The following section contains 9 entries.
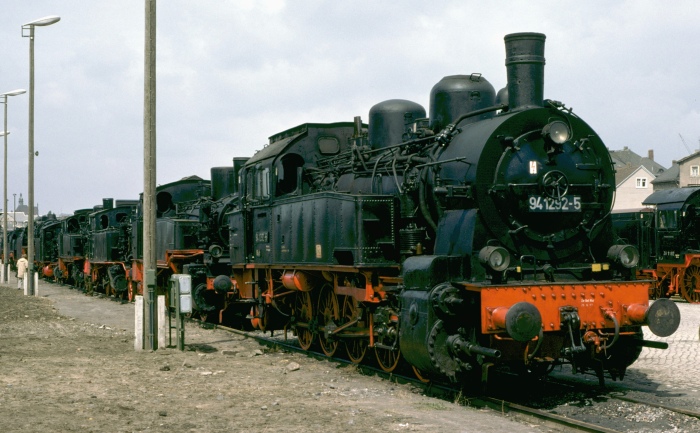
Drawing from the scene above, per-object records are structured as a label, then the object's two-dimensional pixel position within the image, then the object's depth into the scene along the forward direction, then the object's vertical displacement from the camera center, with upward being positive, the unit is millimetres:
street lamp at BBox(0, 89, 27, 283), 36347 +2513
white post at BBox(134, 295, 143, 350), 13359 -1168
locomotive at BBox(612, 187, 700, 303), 25062 +200
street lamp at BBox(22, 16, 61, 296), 27359 +3246
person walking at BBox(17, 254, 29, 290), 33688 -675
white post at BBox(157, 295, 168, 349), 13523 -1253
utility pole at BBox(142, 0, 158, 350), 13211 +1121
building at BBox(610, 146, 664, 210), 71562 +5152
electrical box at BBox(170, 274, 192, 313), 13656 -672
